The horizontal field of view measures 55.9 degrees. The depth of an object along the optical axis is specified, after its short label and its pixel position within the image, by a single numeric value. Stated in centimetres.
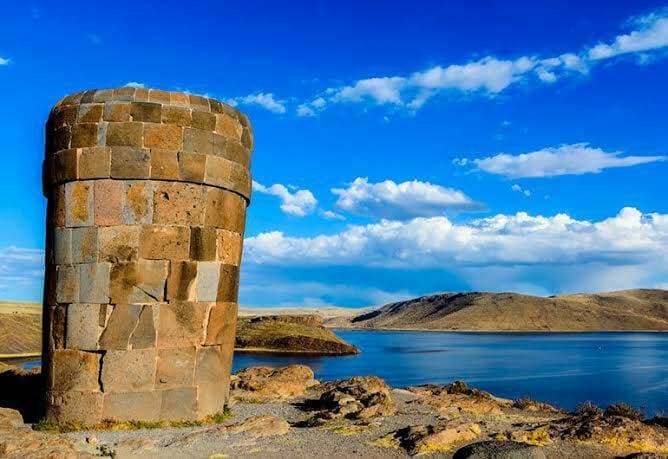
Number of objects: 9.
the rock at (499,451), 730
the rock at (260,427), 913
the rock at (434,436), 795
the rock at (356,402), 1003
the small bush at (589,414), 939
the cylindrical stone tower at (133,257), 973
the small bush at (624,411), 1180
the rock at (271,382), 1299
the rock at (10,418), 956
